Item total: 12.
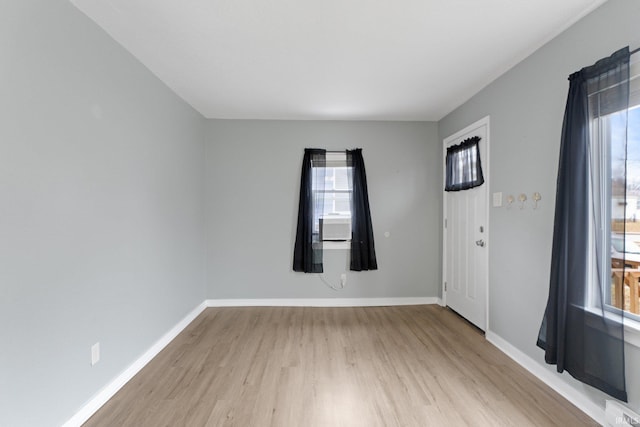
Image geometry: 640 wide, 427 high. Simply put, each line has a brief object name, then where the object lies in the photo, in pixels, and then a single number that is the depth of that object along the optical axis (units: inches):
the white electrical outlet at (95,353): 71.5
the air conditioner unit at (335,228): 150.3
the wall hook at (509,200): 96.3
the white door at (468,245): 112.5
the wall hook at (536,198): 84.5
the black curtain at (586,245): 61.4
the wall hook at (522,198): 90.3
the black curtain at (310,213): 147.8
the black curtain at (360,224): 148.8
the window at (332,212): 148.3
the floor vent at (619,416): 58.6
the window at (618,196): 60.2
